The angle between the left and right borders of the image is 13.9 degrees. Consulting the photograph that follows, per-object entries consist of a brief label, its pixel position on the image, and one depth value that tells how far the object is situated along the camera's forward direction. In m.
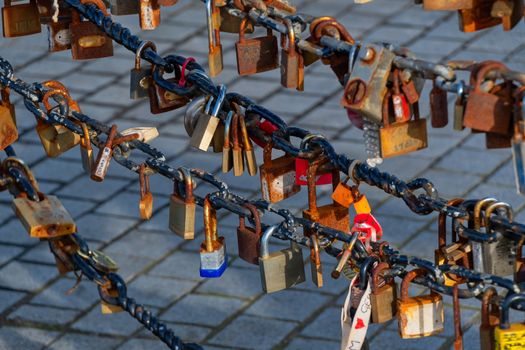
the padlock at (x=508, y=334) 3.91
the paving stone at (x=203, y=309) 8.34
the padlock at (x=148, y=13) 5.02
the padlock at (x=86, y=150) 5.24
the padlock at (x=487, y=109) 3.65
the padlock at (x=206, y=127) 4.85
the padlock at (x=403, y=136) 4.22
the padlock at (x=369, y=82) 3.90
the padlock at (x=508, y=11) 3.95
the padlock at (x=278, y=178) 4.97
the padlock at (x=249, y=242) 4.81
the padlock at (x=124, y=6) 5.34
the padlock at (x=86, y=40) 5.56
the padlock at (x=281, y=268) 4.84
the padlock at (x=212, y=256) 5.06
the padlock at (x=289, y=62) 4.36
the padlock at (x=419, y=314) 4.33
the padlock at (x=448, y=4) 3.95
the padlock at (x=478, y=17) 4.08
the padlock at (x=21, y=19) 5.85
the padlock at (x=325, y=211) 4.61
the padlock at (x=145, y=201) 5.19
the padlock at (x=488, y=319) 3.93
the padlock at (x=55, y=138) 5.62
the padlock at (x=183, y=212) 4.93
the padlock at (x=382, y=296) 4.29
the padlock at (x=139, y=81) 5.30
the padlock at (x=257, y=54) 4.85
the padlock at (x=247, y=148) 4.80
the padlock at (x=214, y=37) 4.78
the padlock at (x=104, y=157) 5.08
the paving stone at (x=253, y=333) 8.04
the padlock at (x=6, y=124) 5.55
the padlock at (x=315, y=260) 4.54
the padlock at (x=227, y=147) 4.85
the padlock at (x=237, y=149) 4.83
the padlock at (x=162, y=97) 5.14
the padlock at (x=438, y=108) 4.06
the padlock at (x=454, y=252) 4.20
